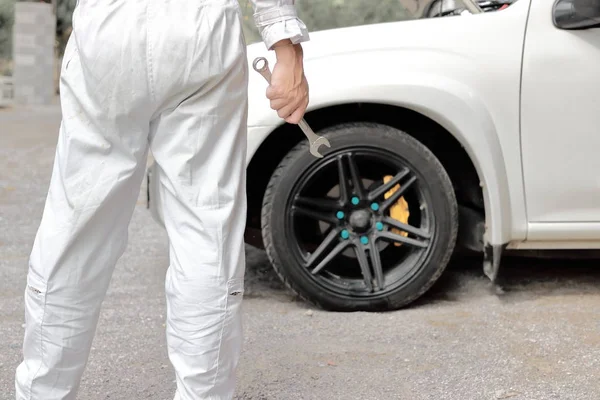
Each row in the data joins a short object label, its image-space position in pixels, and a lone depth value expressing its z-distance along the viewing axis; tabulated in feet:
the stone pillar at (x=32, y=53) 50.47
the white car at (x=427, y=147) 12.43
